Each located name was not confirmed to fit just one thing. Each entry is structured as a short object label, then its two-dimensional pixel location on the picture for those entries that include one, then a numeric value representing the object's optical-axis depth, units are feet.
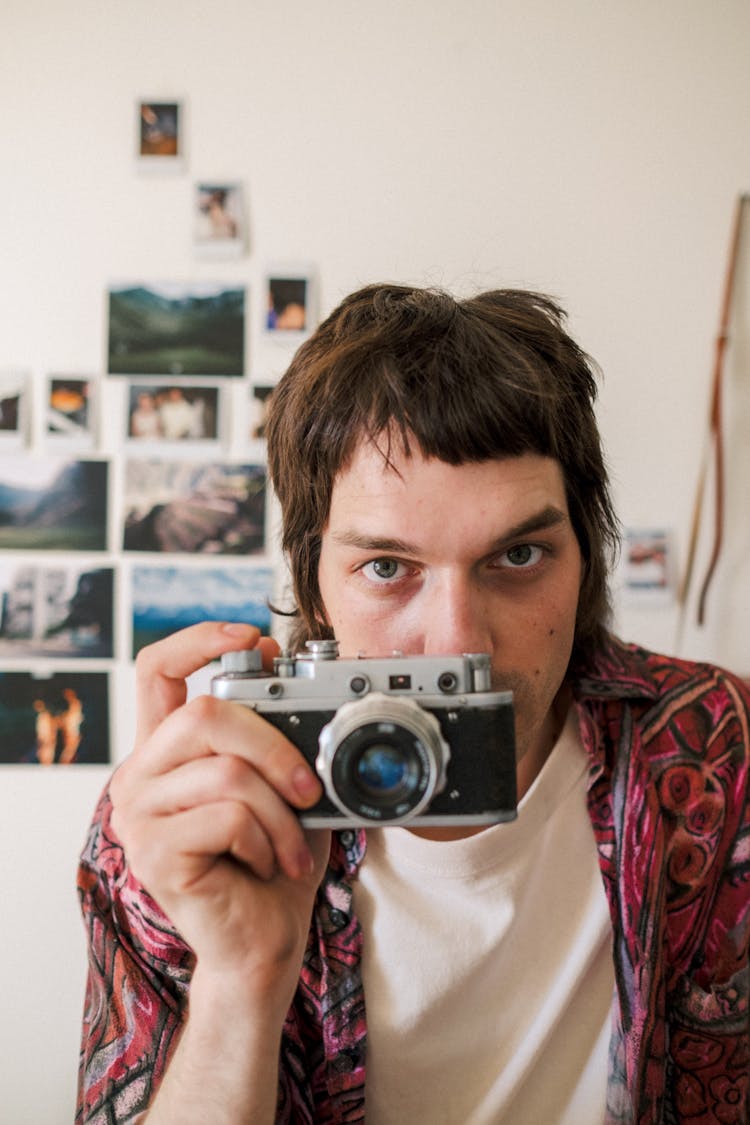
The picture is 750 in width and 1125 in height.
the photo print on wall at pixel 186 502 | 5.17
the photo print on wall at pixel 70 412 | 5.13
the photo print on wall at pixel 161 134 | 4.99
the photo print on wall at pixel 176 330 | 5.08
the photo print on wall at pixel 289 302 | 5.07
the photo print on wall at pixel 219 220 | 5.02
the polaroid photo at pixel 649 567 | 5.17
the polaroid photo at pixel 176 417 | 5.12
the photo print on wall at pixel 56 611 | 5.18
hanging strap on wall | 5.02
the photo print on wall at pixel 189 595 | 5.18
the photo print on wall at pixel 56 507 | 5.17
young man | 2.59
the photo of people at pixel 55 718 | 5.19
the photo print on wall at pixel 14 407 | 5.15
